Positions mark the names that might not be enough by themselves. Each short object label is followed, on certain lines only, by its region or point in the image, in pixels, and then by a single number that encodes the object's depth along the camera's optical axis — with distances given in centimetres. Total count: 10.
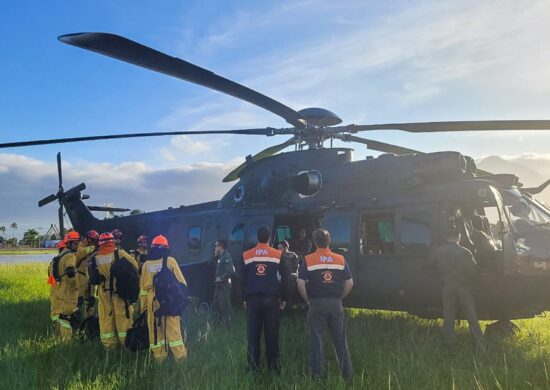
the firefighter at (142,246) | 879
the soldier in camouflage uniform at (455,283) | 638
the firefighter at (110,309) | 703
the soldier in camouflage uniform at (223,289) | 834
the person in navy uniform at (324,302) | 522
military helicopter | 639
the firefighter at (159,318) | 610
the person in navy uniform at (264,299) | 556
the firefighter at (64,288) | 792
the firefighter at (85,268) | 809
